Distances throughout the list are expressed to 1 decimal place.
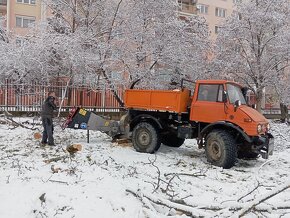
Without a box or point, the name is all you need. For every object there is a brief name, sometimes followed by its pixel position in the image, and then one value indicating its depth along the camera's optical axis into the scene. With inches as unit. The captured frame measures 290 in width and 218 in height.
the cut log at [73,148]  287.9
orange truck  281.5
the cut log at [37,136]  351.8
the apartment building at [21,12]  967.3
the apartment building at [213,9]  1211.8
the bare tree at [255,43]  562.6
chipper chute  337.0
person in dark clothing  318.0
